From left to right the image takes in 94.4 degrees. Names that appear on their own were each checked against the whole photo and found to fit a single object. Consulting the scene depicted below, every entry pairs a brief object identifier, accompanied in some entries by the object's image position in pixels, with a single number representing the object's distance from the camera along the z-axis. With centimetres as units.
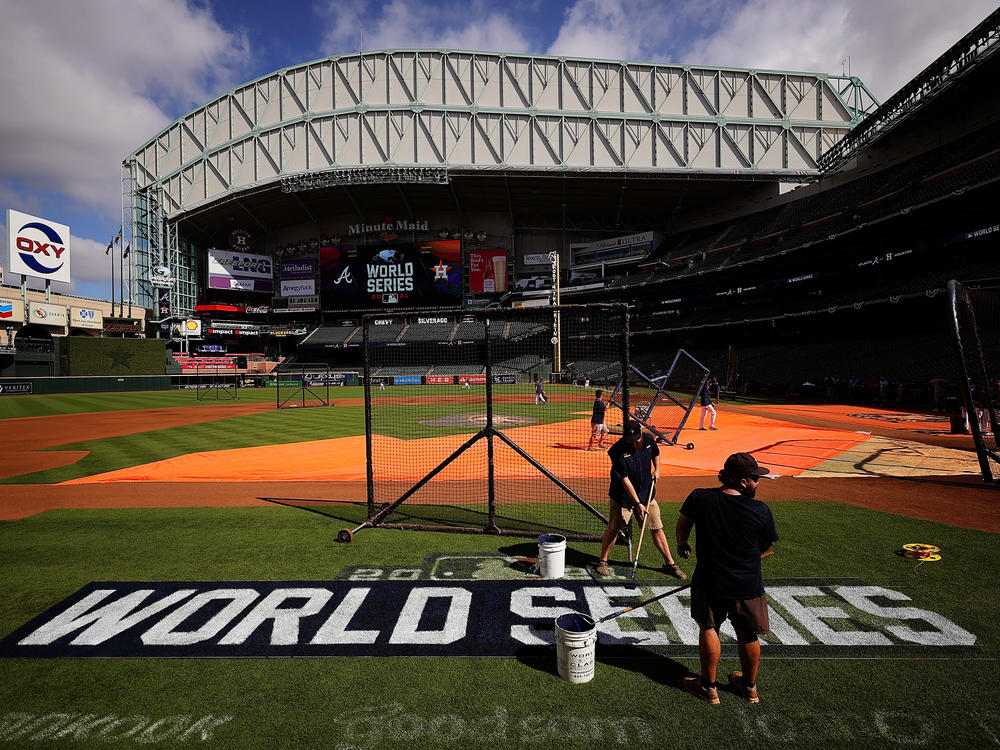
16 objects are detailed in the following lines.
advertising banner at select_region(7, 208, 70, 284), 4716
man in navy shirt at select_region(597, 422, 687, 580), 579
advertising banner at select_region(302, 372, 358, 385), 5534
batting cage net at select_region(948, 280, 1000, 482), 1018
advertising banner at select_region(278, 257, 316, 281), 6812
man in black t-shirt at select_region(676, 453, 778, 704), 360
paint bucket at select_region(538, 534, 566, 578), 582
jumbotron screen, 6431
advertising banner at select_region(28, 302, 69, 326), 5319
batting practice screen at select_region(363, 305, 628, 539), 790
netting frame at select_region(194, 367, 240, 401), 4144
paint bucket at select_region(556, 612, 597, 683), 387
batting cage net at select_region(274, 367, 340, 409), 3384
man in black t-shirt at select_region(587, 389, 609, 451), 1423
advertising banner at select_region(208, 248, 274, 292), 6588
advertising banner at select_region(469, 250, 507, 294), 6356
